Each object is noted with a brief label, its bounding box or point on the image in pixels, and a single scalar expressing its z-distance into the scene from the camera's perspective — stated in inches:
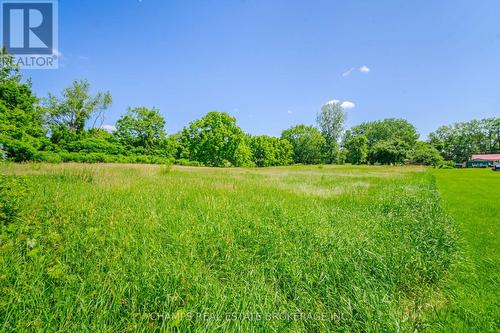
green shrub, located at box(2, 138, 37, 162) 772.5
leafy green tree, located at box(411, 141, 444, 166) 2487.7
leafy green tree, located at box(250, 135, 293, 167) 2618.1
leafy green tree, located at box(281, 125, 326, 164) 2721.7
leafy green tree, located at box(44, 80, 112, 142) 1540.4
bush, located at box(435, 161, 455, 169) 2388.3
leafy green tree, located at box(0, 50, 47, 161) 799.7
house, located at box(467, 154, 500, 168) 2992.1
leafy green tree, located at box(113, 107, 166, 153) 1610.5
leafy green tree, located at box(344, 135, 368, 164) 2866.6
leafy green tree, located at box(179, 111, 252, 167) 1796.3
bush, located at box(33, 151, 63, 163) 831.7
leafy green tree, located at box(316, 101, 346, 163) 2610.7
